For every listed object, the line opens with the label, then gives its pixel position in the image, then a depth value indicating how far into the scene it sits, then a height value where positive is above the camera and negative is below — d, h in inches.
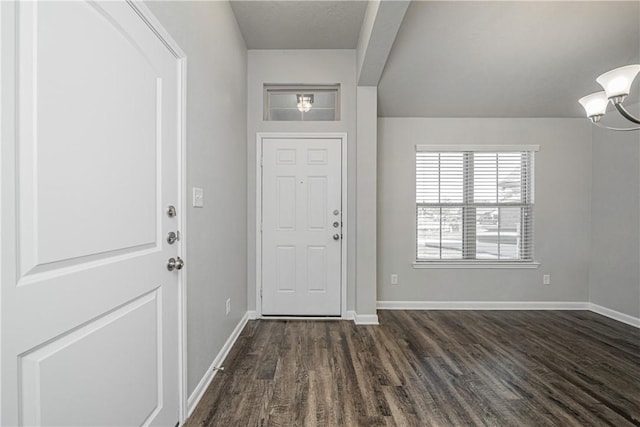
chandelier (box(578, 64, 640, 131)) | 63.5 +29.2
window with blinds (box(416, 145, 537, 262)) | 137.4 +3.2
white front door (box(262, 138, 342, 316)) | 120.6 -6.4
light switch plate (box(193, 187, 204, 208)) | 66.5 +3.0
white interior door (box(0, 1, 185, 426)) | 27.7 -0.8
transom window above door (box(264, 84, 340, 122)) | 123.6 +46.6
